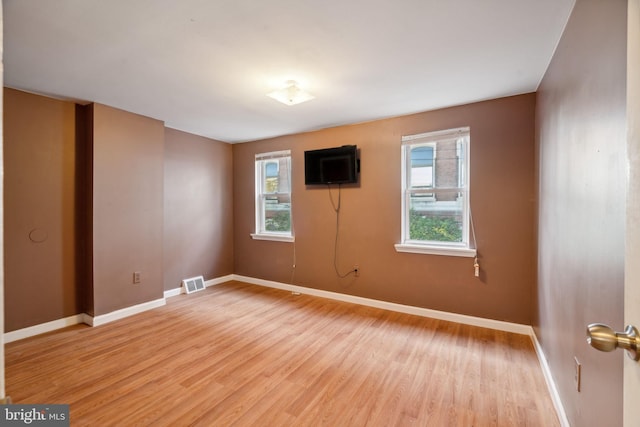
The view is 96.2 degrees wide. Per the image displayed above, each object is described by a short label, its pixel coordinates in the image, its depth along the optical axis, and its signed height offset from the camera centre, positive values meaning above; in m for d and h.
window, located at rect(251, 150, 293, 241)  4.39 +0.26
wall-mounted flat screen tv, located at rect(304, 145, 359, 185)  3.65 +0.62
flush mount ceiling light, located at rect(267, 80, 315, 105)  2.53 +1.06
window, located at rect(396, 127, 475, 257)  3.11 +0.23
